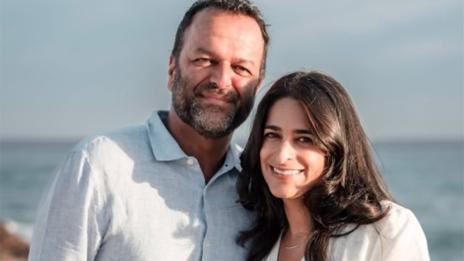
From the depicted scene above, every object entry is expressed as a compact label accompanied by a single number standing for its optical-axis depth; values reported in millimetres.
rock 9797
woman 3025
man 3031
